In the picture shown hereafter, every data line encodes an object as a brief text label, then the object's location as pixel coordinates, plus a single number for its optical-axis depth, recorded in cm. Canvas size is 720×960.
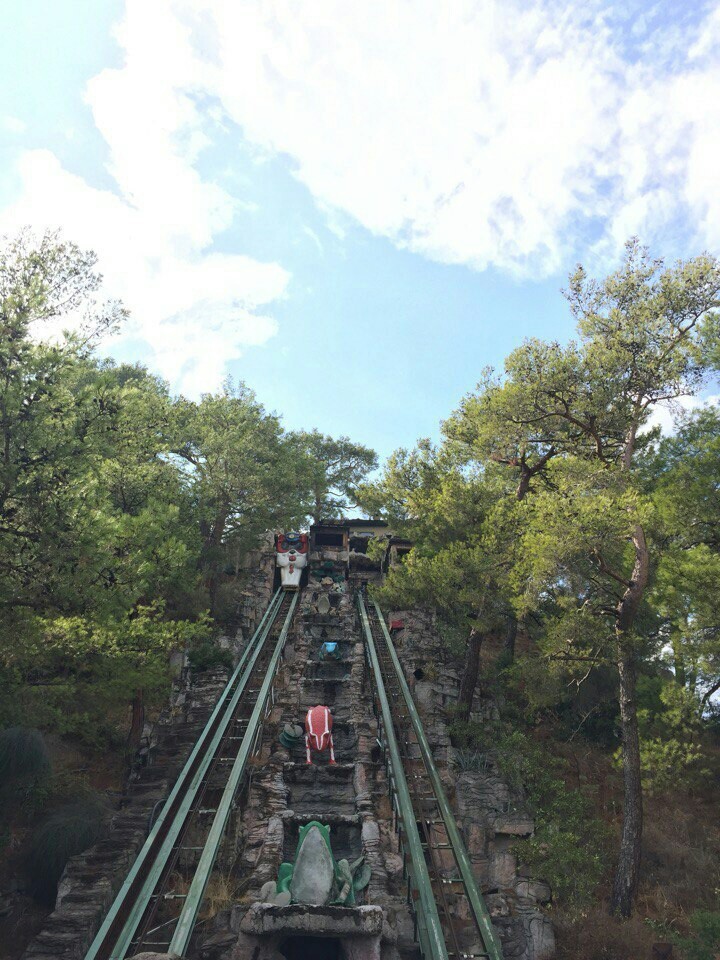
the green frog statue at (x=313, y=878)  823
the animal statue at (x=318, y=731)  1360
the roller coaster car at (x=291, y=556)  3234
